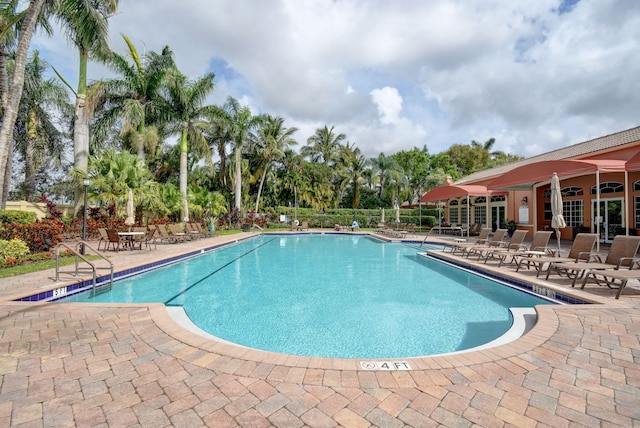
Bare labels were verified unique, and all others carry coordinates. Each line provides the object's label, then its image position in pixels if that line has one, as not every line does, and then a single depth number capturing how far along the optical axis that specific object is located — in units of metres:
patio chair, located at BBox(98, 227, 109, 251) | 11.78
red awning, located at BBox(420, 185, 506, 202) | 17.05
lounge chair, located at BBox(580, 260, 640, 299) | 5.20
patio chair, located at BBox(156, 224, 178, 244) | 14.66
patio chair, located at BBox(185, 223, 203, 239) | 16.28
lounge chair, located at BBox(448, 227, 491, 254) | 11.37
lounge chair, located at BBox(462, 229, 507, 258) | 10.11
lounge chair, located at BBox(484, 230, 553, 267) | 8.69
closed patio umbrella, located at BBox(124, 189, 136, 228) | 12.71
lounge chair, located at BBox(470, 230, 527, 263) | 9.73
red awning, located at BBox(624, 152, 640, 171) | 9.81
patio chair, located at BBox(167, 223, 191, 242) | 15.22
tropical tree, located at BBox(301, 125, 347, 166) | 34.28
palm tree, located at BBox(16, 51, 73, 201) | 20.25
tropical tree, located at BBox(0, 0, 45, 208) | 10.70
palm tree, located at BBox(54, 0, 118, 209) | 12.77
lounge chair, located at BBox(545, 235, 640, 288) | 6.11
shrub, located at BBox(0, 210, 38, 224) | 9.59
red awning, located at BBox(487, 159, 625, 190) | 10.43
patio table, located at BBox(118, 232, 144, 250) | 12.48
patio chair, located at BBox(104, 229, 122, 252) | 11.46
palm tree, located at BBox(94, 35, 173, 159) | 19.09
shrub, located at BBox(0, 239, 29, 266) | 8.03
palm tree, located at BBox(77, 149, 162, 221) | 15.38
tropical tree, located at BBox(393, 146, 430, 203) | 39.81
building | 11.66
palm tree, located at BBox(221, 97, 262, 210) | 26.03
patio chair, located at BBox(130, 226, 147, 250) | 12.40
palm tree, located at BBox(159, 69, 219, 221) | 20.20
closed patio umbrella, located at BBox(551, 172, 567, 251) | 8.91
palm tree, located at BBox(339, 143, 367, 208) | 33.94
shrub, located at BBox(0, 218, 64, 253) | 9.35
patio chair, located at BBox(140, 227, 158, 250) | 12.71
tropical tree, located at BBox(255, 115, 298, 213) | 28.81
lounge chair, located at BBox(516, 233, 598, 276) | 7.27
